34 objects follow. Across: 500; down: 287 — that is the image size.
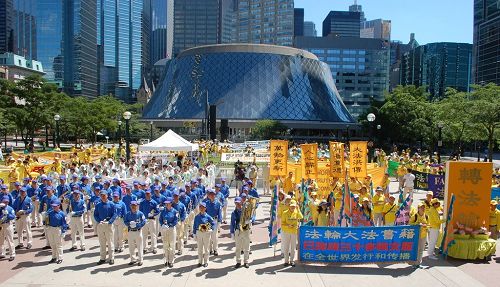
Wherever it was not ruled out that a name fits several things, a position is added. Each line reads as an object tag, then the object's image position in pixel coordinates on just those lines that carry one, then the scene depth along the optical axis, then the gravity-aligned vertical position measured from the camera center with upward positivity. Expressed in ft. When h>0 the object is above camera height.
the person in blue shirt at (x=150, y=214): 35.09 -6.76
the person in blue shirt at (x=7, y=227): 33.53 -7.66
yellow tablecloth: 34.94 -8.92
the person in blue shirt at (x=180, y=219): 33.94 -6.98
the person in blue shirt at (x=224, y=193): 45.11 -6.50
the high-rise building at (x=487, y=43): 272.92 +58.83
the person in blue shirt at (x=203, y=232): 32.19 -7.40
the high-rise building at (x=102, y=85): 645.10 +60.28
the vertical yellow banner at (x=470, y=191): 36.83 -4.67
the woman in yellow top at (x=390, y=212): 36.58 -6.52
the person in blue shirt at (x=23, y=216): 36.60 -7.41
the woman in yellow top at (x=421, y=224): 33.19 -6.76
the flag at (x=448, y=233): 35.50 -7.94
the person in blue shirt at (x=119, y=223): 33.65 -7.44
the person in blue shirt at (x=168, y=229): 32.04 -7.25
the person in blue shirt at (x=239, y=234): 32.30 -7.52
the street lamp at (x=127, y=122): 78.91 +0.97
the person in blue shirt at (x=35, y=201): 42.14 -7.31
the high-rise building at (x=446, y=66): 443.32 +68.38
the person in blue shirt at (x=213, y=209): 34.32 -6.14
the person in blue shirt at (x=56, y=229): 32.73 -7.55
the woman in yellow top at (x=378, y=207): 39.70 -6.58
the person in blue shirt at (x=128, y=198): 37.16 -5.86
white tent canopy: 77.82 -2.94
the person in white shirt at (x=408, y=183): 59.11 -6.62
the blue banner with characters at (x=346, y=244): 32.63 -8.14
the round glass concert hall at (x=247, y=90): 232.12 +21.36
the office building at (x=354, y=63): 433.07 +66.92
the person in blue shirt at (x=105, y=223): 32.83 -7.05
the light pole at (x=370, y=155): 120.99 -6.41
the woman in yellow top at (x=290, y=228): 32.63 -7.14
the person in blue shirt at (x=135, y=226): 31.99 -7.02
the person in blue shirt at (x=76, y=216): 35.63 -7.17
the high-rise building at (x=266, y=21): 590.55 +147.20
